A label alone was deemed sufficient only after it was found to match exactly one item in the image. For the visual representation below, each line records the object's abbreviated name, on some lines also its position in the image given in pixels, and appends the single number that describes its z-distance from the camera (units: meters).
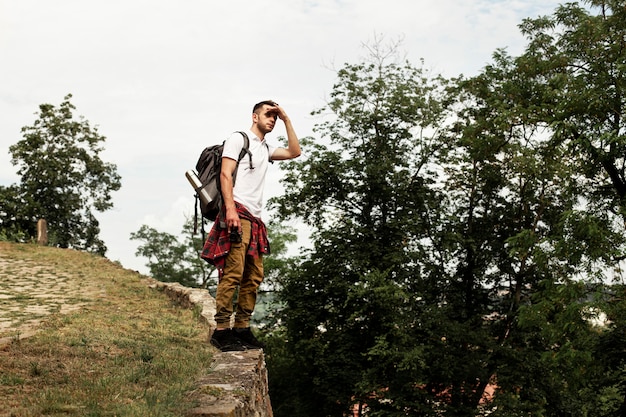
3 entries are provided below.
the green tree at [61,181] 28.86
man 4.87
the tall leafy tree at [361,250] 18.45
